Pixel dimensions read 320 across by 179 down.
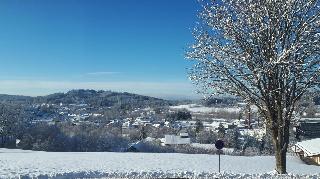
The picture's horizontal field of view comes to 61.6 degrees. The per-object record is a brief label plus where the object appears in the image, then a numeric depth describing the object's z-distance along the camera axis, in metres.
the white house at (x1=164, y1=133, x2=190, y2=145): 43.06
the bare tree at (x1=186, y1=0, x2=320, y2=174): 9.95
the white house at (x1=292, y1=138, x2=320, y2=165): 21.29
